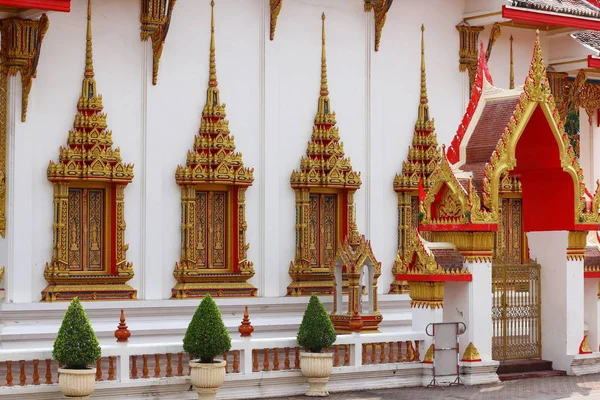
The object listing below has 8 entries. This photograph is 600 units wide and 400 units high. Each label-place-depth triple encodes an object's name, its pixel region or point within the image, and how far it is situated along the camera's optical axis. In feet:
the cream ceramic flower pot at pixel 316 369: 57.00
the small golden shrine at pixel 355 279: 70.38
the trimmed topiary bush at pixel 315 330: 57.11
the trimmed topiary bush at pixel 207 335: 53.16
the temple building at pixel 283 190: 61.31
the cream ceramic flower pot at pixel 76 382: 50.01
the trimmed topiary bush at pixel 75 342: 50.03
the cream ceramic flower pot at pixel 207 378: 53.16
